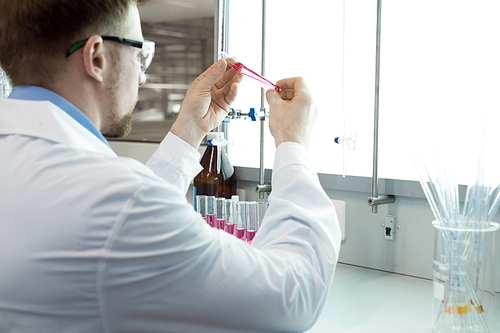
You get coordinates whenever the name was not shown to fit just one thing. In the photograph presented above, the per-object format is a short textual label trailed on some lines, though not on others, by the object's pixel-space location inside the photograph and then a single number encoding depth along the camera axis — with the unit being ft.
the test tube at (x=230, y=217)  4.88
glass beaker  3.13
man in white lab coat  1.87
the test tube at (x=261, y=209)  4.65
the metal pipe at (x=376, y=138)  4.40
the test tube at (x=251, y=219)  4.63
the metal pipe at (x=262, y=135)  5.32
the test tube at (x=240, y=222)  4.81
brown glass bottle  5.52
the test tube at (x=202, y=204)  5.11
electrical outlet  4.44
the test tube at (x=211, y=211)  5.03
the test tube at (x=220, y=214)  4.99
